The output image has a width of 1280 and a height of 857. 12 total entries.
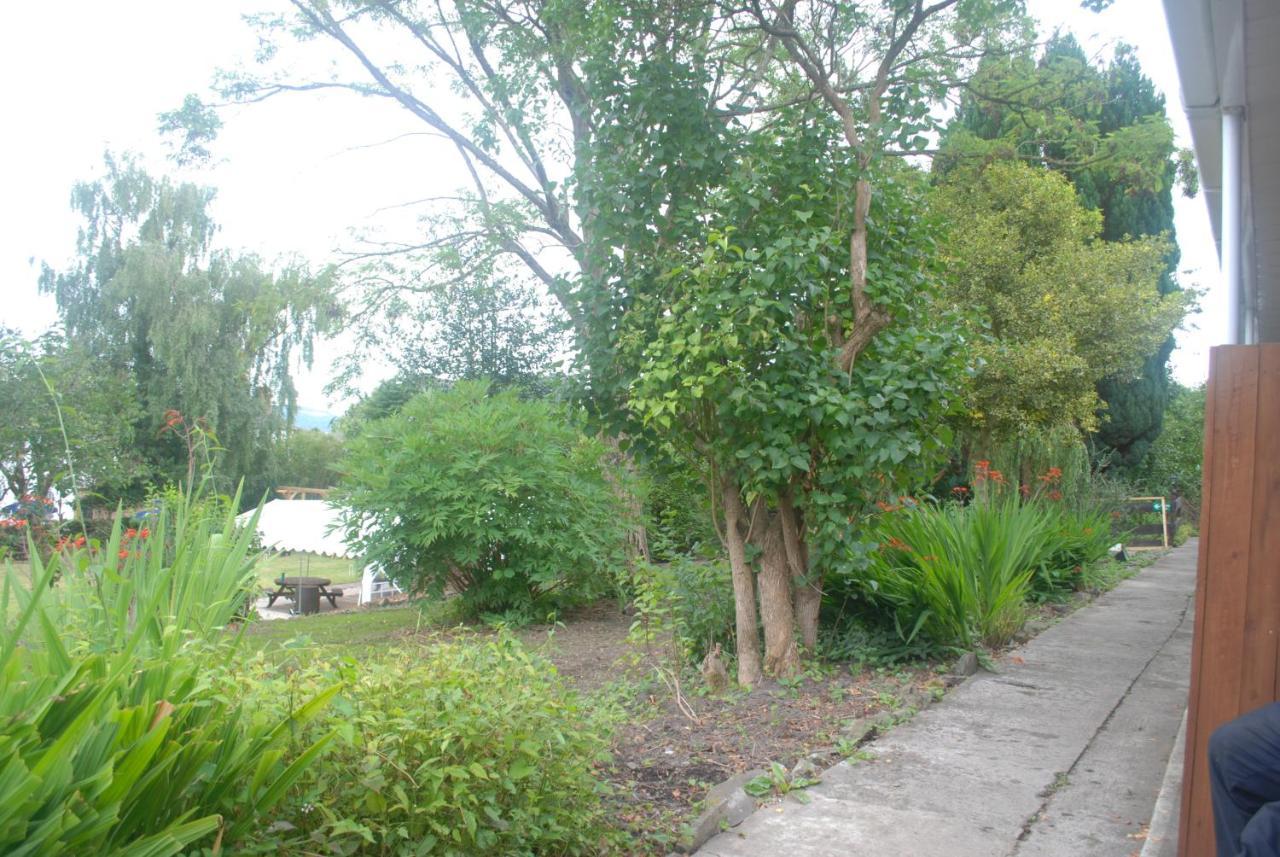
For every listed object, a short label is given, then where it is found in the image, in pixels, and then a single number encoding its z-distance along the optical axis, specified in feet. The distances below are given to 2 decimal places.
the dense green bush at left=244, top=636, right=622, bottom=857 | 9.05
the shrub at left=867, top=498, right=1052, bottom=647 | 21.61
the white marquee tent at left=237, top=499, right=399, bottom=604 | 49.44
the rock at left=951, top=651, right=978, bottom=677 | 20.40
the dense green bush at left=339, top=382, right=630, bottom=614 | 30.63
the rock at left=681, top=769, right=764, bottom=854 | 11.63
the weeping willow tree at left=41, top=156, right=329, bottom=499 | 89.25
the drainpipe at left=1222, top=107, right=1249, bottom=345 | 14.49
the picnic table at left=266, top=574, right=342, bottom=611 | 53.88
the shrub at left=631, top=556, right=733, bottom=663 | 21.45
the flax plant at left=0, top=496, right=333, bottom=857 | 6.50
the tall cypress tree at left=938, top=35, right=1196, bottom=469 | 37.83
